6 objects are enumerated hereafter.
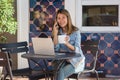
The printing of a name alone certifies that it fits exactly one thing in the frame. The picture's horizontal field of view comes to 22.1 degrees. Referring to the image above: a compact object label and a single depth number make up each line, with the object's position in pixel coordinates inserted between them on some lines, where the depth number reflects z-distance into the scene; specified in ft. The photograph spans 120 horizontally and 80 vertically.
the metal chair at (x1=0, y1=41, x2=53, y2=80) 11.67
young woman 11.64
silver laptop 10.68
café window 17.16
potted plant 14.02
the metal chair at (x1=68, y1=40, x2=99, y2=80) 11.95
